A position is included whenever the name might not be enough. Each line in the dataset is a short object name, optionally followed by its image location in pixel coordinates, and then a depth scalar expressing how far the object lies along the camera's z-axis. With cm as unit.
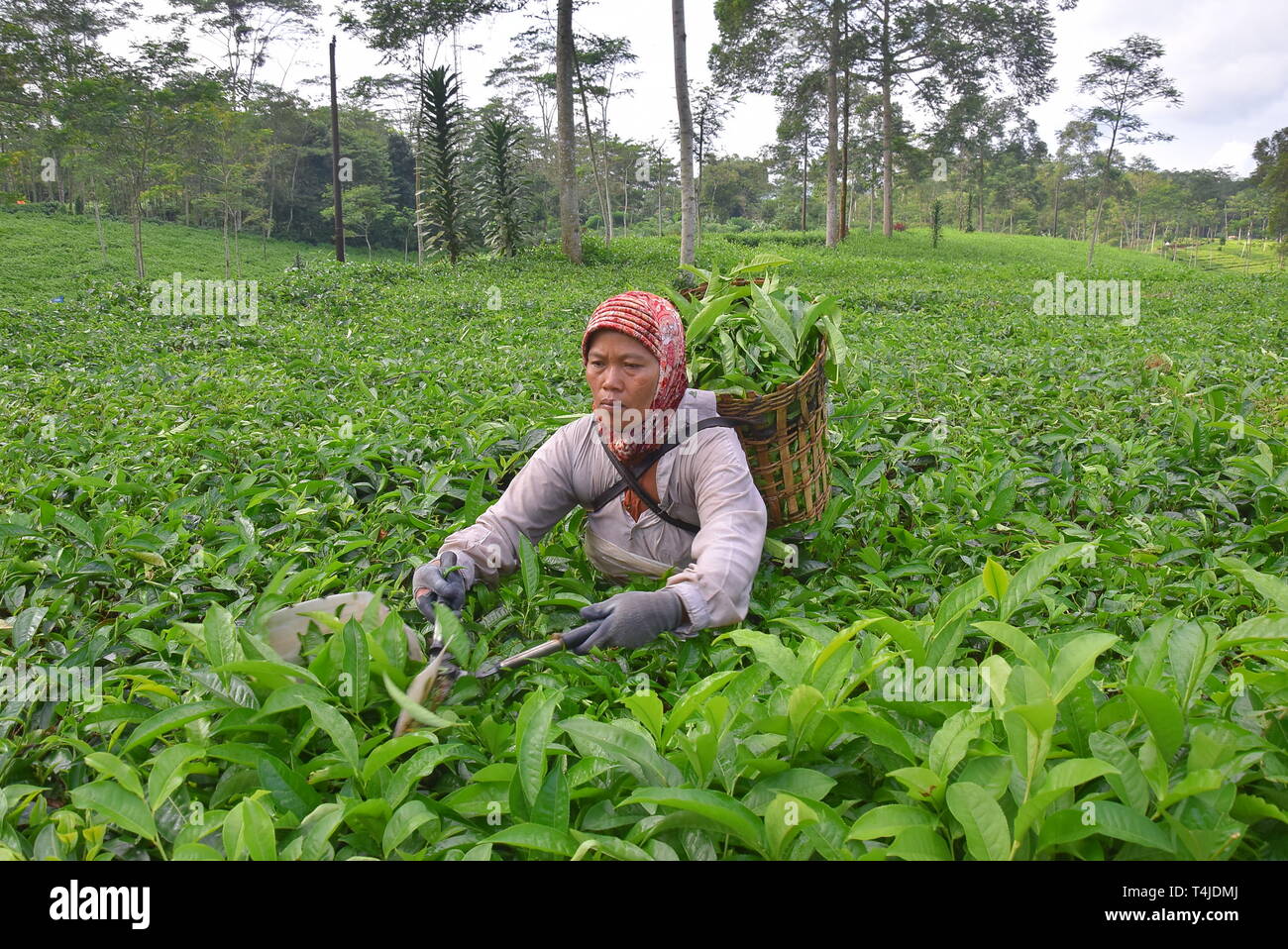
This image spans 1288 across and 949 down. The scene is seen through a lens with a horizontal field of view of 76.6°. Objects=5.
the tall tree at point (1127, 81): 1961
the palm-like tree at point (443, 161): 1354
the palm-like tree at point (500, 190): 1422
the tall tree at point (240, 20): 2518
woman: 199
